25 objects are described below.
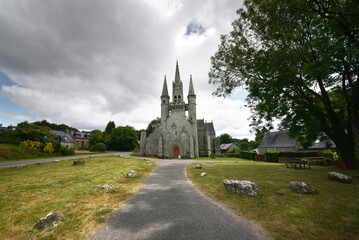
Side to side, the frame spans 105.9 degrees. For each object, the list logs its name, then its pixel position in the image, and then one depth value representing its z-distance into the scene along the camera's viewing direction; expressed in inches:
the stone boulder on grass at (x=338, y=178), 287.6
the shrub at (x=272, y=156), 858.8
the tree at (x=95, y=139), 1872.5
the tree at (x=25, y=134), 863.2
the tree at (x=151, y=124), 2211.4
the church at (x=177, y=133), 1230.4
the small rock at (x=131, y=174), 373.7
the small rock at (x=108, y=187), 259.8
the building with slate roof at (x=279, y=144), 1031.6
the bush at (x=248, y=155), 1098.4
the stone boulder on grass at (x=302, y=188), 229.1
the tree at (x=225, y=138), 3177.4
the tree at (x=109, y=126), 2866.6
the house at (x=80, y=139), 2290.1
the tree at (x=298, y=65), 315.6
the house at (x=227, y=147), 2167.8
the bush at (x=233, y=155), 1423.7
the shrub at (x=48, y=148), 932.6
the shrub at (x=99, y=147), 1676.9
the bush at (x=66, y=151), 1061.1
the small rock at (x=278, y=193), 229.0
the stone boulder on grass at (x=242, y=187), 232.8
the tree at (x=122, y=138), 1972.9
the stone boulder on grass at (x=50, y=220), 139.8
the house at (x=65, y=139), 1622.8
